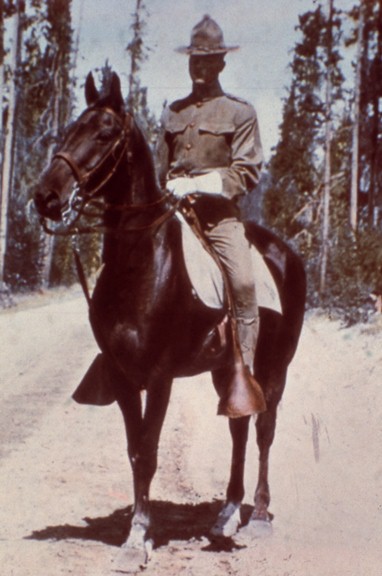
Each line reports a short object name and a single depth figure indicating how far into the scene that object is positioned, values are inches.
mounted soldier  226.7
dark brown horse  199.8
